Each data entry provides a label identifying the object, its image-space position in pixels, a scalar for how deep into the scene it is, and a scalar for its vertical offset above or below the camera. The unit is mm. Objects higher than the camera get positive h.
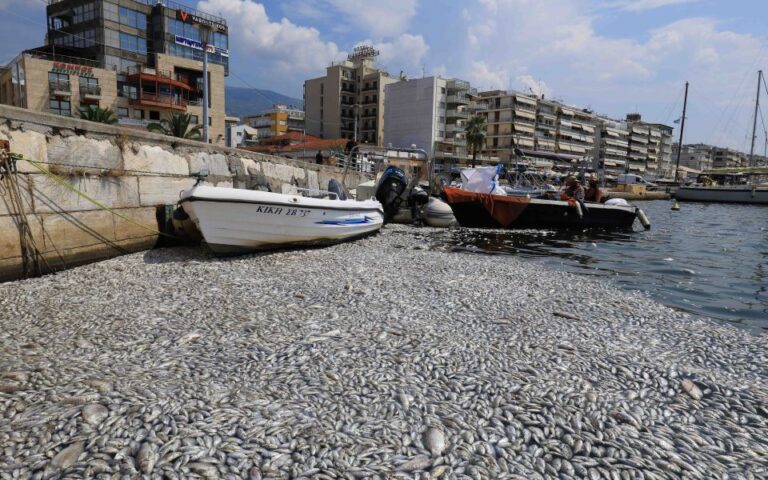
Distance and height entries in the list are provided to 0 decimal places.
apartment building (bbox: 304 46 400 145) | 87562 +15928
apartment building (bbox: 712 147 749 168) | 188375 +15308
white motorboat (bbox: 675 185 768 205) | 52281 +159
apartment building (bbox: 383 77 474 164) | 79312 +12333
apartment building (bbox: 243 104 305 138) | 97062 +13177
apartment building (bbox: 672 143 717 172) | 183500 +14833
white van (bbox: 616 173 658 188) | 80562 +2121
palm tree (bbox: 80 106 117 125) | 37344 +4910
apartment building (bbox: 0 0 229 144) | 46406 +12228
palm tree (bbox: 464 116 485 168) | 77188 +9338
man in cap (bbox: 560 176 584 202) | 19500 -26
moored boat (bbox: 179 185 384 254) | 9062 -806
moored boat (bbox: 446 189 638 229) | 18312 -915
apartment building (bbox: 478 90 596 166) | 90125 +13226
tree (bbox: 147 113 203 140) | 39250 +4324
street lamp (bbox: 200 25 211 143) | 16406 +4311
